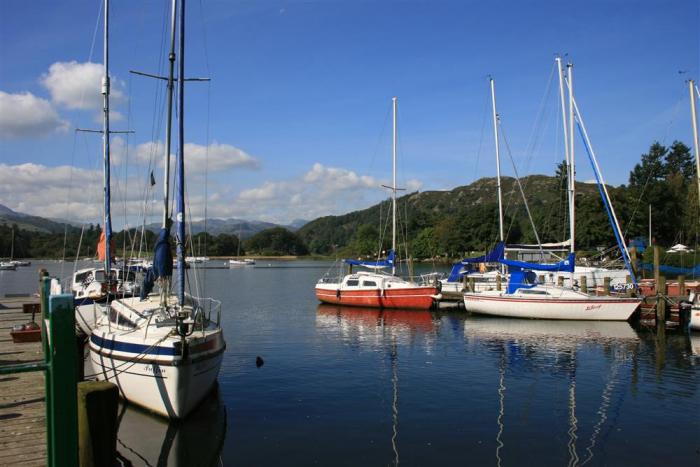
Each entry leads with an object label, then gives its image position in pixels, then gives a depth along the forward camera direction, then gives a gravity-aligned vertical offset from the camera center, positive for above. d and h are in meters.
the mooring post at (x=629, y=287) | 33.97 -2.75
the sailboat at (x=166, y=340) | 13.50 -2.38
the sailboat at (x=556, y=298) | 33.38 -3.32
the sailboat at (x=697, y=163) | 28.52 +4.76
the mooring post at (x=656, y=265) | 32.69 -1.20
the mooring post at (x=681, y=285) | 34.03 -2.49
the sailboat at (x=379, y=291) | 40.31 -3.38
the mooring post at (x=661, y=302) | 31.47 -3.29
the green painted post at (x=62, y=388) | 5.07 -1.30
